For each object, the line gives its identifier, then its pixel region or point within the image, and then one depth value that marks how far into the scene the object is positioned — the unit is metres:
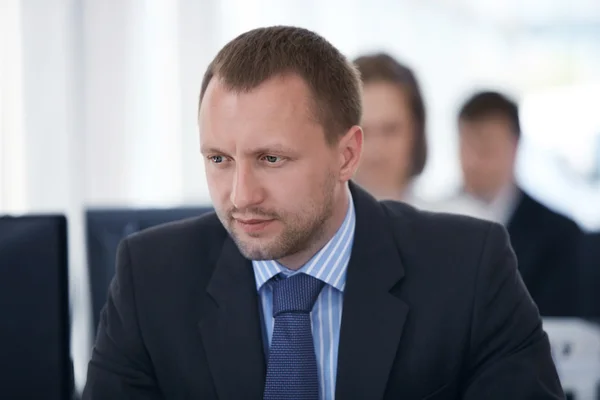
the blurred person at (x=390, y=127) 5.25
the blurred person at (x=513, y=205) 6.11
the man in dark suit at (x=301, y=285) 2.96
